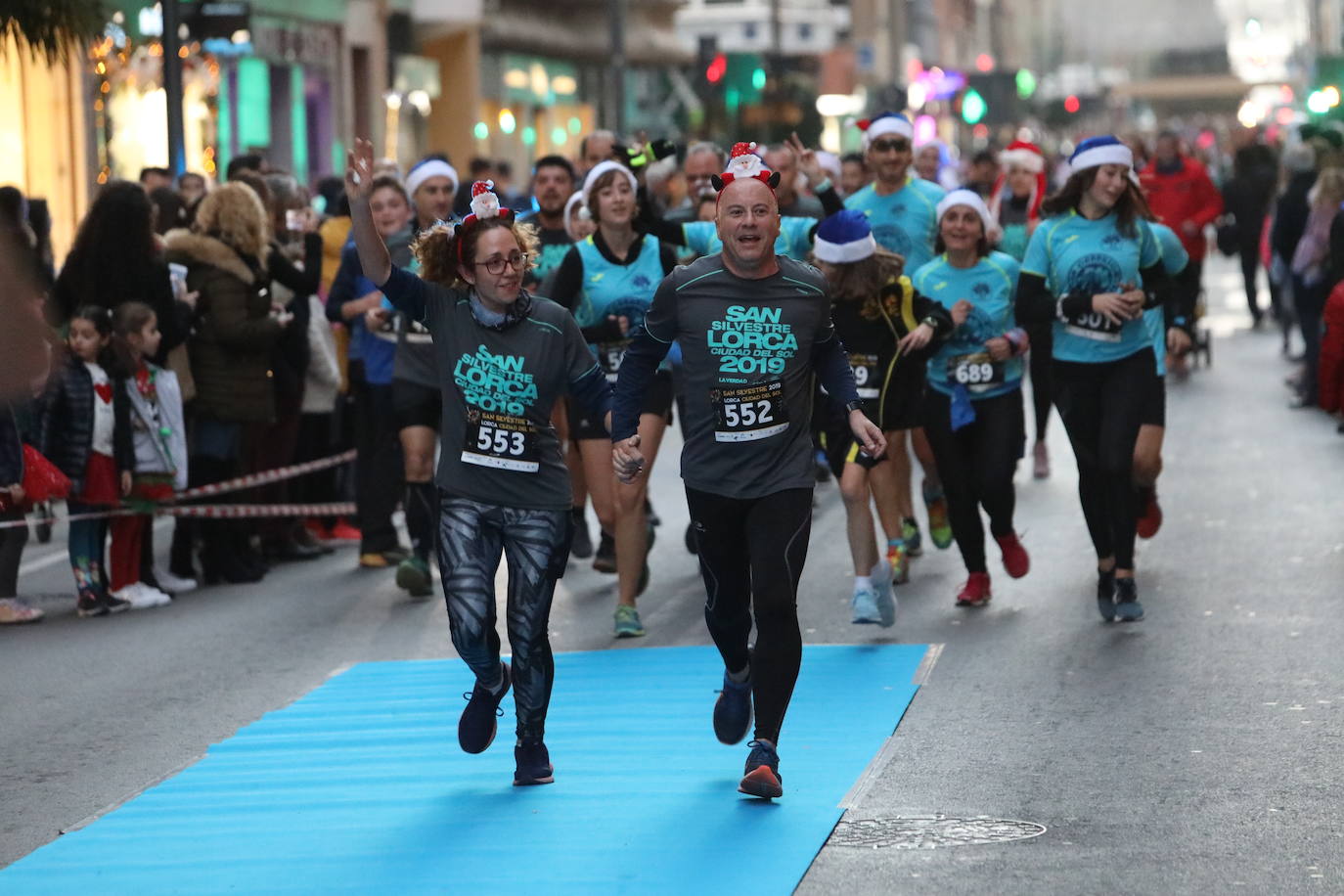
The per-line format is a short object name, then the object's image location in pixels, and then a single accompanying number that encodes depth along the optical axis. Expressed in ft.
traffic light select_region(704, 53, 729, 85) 104.32
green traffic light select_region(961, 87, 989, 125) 146.10
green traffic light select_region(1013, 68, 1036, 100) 158.10
